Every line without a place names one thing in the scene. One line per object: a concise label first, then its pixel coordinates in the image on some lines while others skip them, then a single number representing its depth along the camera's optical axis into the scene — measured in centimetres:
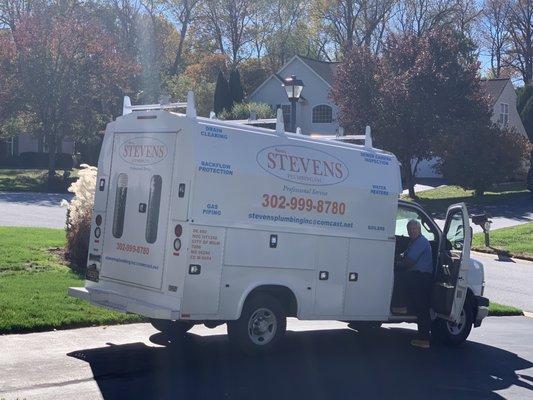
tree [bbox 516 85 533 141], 5184
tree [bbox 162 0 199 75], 6352
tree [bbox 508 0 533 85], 6969
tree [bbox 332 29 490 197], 4028
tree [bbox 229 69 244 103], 5009
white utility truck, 927
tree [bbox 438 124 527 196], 3959
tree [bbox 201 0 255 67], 6462
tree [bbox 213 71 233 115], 4903
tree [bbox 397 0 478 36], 6450
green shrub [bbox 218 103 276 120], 4275
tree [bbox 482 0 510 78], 7106
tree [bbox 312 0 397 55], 6316
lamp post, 1955
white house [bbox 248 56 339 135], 5200
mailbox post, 2609
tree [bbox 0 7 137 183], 3981
